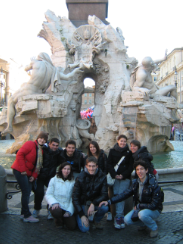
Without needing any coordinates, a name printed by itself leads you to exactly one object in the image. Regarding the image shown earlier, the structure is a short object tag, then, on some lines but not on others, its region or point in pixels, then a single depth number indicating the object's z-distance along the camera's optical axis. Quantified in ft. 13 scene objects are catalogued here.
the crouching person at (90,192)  10.81
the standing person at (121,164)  12.22
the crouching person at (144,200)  10.19
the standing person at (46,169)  12.34
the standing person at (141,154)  11.57
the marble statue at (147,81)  28.30
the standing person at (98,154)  12.31
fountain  27.45
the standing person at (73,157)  12.43
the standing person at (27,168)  11.62
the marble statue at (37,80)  27.94
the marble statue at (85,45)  32.48
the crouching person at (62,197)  10.70
